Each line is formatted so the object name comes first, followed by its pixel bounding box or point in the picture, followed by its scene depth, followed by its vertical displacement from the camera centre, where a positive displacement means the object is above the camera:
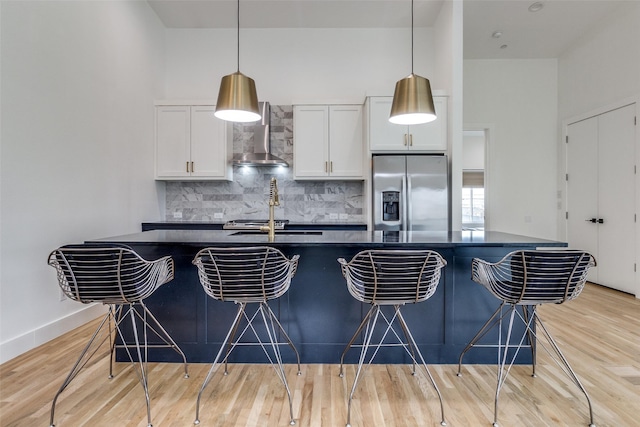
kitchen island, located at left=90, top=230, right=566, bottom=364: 2.25 -0.67
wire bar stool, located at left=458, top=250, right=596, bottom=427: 1.72 -0.36
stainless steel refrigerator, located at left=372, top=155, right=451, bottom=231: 3.66 +0.28
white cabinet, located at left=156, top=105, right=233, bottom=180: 4.27 +0.89
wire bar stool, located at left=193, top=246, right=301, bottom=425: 1.73 -0.33
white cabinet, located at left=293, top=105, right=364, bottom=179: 4.23 +0.91
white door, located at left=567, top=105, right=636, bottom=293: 4.11 +0.26
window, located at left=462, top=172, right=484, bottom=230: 7.44 +0.25
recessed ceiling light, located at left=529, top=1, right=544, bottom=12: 3.84 +2.42
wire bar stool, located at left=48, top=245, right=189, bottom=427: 1.73 -0.34
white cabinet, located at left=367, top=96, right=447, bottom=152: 3.81 +0.93
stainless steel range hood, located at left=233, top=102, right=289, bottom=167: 4.29 +1.01
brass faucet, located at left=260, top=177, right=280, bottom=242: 2.36 +0.08
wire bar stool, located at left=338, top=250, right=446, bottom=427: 1.72 -0.35
